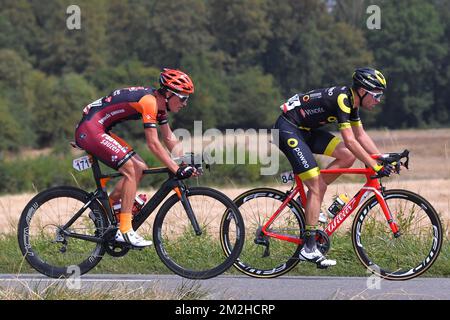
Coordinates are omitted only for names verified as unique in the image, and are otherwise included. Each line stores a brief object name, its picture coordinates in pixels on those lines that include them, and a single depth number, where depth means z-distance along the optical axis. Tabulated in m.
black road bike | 17.11
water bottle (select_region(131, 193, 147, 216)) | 17.42
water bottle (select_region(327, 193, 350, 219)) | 17.84
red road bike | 17.06
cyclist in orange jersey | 16.83
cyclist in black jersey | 17.02
